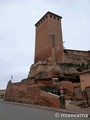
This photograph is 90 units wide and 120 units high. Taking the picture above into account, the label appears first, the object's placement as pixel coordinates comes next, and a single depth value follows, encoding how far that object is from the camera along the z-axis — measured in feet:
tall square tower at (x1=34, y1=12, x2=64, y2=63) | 75.44
